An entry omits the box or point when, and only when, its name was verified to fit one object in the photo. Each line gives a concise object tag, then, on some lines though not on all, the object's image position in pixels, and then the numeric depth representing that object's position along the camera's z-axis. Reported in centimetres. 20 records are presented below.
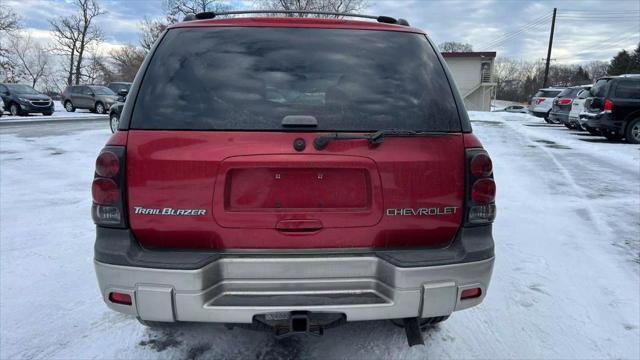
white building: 4700
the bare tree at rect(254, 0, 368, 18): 3366
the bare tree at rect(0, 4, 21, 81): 4325
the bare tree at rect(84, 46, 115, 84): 6250
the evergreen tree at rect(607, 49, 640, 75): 6209
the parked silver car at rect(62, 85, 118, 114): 2688
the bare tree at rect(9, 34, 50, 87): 6862
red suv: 209
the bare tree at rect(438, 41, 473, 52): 8662
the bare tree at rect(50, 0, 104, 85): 5728
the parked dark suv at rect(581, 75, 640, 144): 1285
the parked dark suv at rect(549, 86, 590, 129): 1812
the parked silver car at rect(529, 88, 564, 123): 2328
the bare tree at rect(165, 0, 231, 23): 3569
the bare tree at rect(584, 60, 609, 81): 8374
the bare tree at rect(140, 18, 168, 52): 4920
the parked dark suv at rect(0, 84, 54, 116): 2286
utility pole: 4396
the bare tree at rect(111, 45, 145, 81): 6500
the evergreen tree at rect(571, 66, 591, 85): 7439
